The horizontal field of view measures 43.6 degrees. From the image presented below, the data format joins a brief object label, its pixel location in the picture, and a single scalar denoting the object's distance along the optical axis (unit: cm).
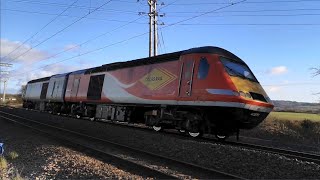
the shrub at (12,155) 1190
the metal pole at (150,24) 3122
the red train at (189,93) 1397
